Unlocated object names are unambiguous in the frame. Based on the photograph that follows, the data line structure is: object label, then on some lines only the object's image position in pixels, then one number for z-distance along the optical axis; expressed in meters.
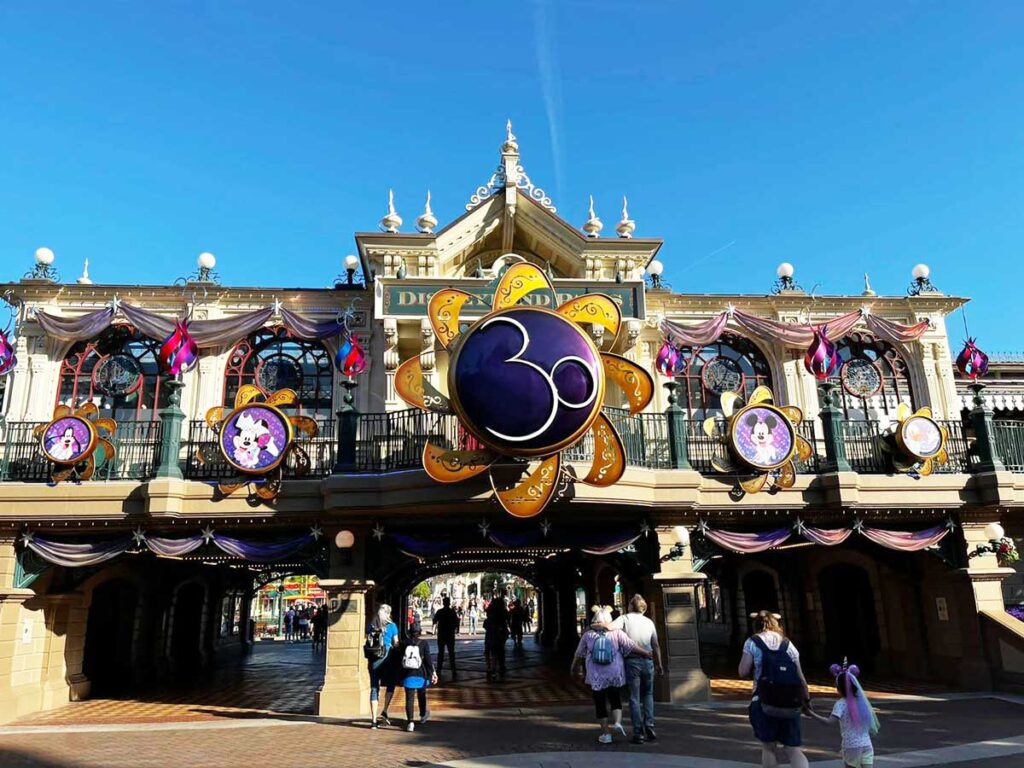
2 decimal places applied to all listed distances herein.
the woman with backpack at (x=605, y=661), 10.04
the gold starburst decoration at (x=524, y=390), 12.08
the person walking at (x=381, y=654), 11.90
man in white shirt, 10.16
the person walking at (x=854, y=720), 7.17
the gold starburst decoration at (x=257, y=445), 14.10
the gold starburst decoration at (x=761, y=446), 14.85
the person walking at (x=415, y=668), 11.69
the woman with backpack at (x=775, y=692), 7.30
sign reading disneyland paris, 17.55
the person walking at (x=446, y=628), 19.03
